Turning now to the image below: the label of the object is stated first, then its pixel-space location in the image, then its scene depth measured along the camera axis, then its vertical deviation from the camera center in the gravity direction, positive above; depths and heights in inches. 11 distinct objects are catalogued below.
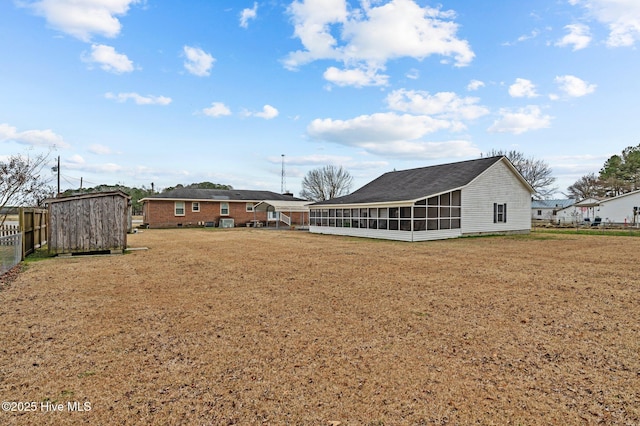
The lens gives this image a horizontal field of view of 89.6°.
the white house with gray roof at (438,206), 674.8 +25.6
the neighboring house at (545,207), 1961.1 +53.6
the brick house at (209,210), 1192.2 +29.9
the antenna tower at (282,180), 2100.4 +239.1
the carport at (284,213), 1140.5 +17.4
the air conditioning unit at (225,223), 1269.7 -22.3
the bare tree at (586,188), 1947.8 +180.2
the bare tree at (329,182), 1946.4 +211.6
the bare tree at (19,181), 451.8 +55.5
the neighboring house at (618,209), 1278.3 +27.6
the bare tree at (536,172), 1723.7 +236.7
